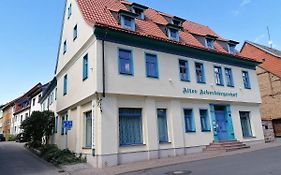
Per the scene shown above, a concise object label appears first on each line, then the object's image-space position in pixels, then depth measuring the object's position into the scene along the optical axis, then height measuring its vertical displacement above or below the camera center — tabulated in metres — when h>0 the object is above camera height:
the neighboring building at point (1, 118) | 65.21 +7.45
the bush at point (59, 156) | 15.21 -0.77
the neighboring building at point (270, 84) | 30.91 +6.04
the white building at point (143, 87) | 14.85 +3.61
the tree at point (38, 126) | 24.36 +1.86
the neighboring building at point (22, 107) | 45.61 +7.95
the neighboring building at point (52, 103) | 23.15 +4.85
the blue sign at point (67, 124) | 15.78 +1.23
